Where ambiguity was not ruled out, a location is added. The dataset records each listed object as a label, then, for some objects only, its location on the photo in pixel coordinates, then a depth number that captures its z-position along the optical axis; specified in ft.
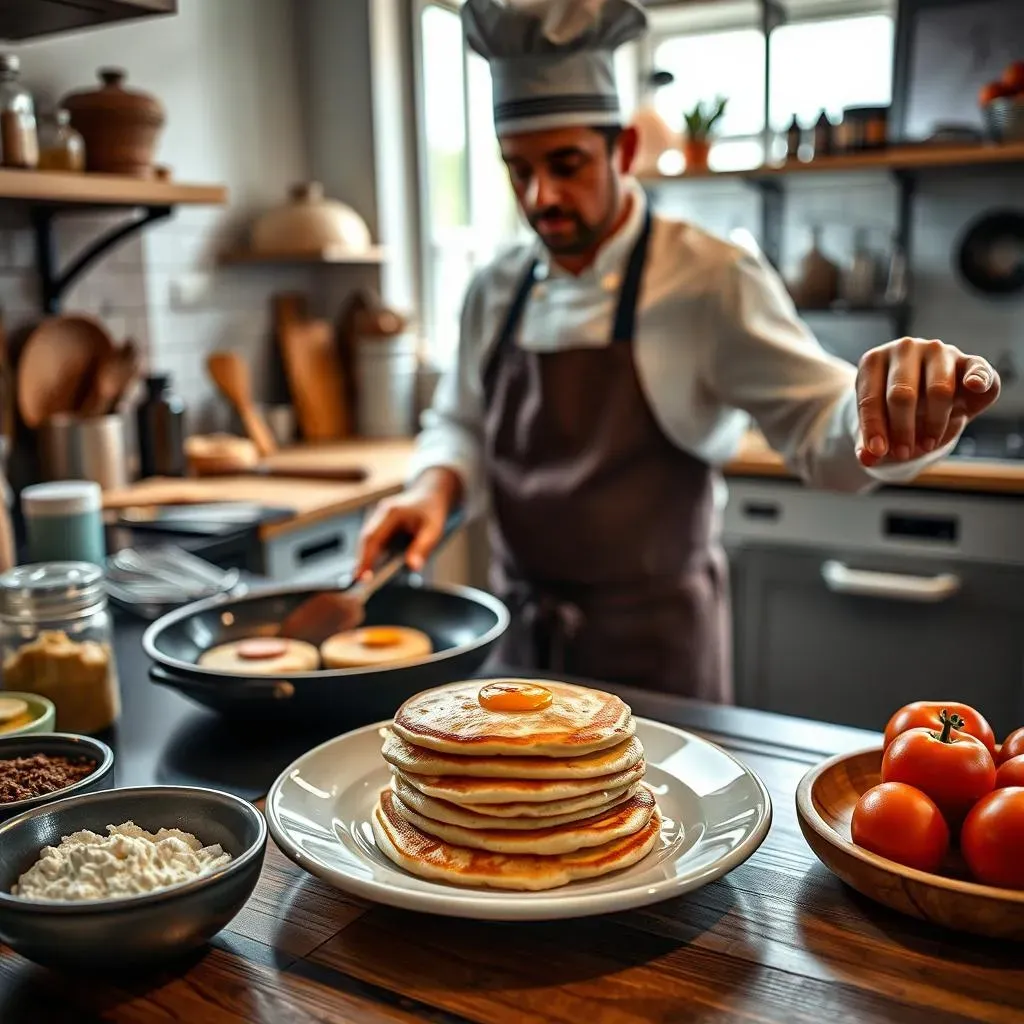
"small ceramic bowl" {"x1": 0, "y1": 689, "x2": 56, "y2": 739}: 3.28
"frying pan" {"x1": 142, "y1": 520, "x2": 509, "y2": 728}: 3.59
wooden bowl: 2.42
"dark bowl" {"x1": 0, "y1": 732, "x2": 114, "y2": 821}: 2.99
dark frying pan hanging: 10.61
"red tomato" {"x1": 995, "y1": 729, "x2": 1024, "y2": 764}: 2.89
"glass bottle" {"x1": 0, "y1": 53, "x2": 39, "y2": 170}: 7.52
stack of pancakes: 2.58
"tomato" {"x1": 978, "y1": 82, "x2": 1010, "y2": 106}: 9.52
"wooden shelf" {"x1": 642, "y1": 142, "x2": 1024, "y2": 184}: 9.57
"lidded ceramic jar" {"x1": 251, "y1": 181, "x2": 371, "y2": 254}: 10.69
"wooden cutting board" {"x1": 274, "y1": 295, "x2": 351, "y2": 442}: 11.59
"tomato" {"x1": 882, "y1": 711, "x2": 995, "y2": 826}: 2.74
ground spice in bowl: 2.89
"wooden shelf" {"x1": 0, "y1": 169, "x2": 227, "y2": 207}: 7.43
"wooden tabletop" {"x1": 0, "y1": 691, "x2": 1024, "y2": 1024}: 2.33
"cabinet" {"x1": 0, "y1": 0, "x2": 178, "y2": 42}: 4.91
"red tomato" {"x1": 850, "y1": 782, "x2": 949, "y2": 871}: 2.60
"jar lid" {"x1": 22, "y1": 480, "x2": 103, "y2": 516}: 5.19
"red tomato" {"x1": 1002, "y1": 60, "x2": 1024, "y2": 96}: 9.43
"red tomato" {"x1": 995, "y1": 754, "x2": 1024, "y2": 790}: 2.73
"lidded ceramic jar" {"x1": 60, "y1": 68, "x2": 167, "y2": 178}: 8.17
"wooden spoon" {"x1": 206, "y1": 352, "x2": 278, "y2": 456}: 10.67
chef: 5.39
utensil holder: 8.71
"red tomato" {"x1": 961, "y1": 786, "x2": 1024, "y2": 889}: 2.50
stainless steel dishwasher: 8.70
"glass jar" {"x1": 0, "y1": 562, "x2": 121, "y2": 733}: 3.77
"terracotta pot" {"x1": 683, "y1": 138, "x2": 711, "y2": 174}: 11.18
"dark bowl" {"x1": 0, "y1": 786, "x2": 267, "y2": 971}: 2.27
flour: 2.39
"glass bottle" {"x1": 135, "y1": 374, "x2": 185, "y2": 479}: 9.46
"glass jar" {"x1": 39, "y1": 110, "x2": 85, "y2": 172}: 7.92
